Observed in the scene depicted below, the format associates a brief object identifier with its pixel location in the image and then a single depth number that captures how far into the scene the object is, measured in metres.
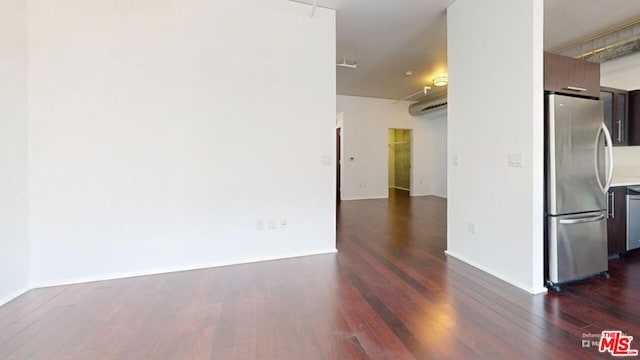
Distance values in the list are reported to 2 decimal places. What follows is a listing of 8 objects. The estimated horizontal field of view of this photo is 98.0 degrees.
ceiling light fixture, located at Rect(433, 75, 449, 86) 5.61
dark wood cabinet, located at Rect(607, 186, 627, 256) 2.98
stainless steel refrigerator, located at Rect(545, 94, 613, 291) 2.34
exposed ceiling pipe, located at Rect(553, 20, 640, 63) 3.32
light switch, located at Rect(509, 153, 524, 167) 2.36
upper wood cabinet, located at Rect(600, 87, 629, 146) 3.28
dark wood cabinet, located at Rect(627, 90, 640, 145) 3.39
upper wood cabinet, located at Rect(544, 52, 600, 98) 2.37
